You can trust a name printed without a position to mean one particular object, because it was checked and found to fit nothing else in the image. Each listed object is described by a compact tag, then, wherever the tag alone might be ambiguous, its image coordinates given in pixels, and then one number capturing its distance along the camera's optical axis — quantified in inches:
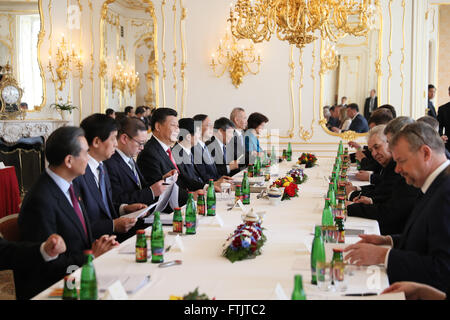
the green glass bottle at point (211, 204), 141.2
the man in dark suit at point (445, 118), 327.6
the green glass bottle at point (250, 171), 230.5
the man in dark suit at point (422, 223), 86.7
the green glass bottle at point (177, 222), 119.8
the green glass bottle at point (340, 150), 298.5
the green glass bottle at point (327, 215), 121.6
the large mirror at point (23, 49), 358.6
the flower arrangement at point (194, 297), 68.0
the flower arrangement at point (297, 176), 206.1
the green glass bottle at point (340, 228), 110.0
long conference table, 80.3
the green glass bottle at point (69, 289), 75.9
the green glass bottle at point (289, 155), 313.6
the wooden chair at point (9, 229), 108.0
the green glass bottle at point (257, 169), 235.5
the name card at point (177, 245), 104.7
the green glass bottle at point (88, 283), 73.9
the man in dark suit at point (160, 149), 186.4
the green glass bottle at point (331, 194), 140.6
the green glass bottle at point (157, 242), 96.0
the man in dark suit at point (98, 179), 131.4
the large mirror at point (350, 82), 354.9
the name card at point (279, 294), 71.0
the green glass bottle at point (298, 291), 68.6
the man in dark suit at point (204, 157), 232.5
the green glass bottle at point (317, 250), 86.4
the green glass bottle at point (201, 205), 142.7
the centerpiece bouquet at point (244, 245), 97.0
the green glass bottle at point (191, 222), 120.3
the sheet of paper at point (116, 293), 71.4
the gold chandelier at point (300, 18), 189.9
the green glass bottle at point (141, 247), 95.8
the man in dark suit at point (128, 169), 161.6
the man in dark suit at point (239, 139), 292.2
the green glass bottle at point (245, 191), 161.6
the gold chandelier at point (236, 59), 362.3
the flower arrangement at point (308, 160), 271.7
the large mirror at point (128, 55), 378.0
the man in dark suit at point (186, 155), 209.2
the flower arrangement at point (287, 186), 167.5
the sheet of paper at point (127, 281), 80.2
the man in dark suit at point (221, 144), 263.6
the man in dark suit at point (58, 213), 101.2
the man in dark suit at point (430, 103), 393.1
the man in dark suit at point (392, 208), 134.7
